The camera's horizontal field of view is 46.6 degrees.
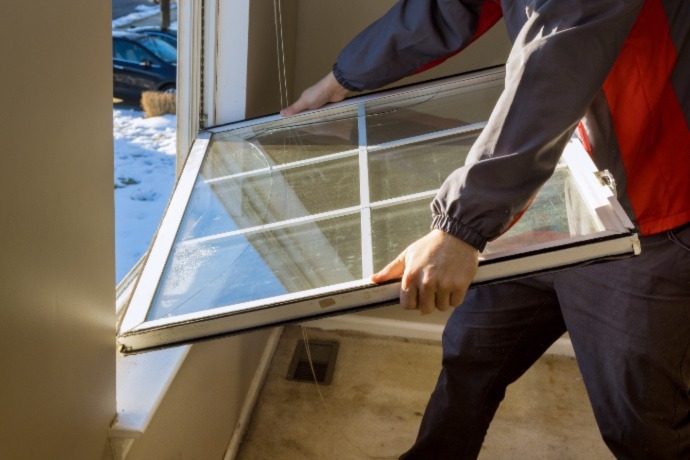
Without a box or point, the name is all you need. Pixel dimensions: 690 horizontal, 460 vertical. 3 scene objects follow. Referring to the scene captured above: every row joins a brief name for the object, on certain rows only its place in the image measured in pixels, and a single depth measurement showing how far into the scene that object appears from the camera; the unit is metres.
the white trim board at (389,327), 2.91
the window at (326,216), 1.24
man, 1.25
